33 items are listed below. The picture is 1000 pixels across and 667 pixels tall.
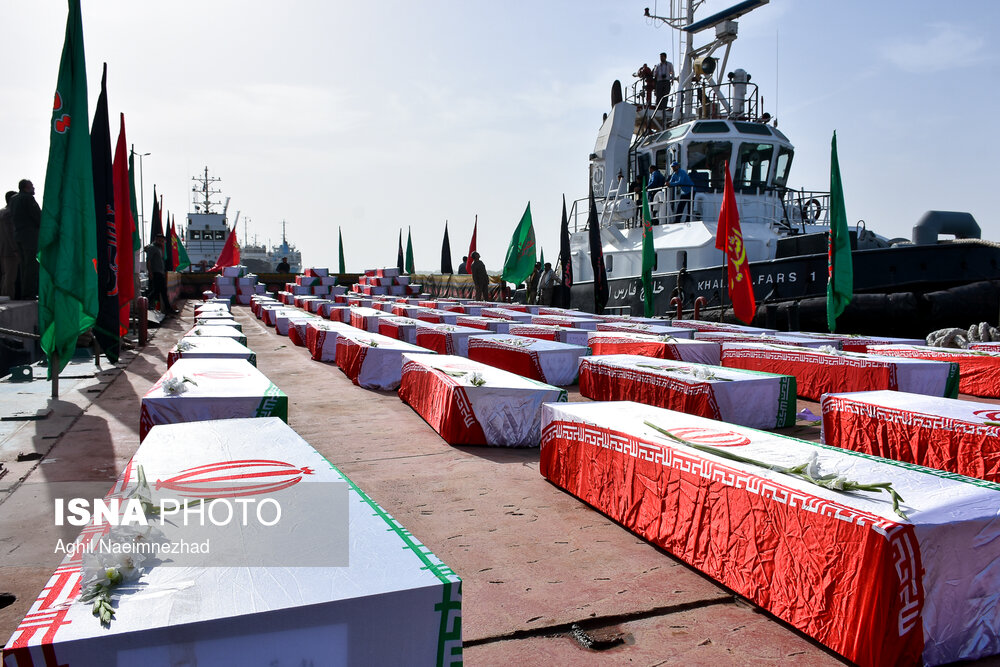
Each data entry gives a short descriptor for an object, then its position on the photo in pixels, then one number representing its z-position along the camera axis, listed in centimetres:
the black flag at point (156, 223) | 2075
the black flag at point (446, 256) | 3903
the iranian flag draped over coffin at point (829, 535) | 258
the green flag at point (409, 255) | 4553
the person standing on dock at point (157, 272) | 1747
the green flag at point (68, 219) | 645
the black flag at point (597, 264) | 1772
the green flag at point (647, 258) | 1645
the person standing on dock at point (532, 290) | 2586
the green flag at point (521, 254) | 2102
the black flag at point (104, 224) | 850
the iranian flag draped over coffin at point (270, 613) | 174
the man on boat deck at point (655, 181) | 2086
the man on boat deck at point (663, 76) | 2544
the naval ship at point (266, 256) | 5550
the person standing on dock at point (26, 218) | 1041
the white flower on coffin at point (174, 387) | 503
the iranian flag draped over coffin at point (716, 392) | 667
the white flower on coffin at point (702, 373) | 694
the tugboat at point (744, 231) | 1452
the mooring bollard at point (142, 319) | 1309
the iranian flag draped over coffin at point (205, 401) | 481
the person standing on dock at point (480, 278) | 2659
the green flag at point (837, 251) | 1198
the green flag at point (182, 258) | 3198
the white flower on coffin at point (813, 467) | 316
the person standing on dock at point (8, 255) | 1106
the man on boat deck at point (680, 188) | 2009
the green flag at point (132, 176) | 1322
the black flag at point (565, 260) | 2008
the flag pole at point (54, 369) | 691
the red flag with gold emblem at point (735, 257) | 1352
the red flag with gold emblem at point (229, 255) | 3025
